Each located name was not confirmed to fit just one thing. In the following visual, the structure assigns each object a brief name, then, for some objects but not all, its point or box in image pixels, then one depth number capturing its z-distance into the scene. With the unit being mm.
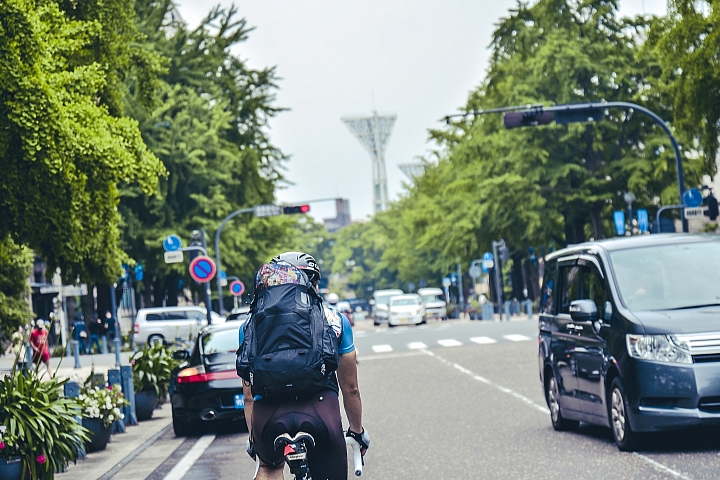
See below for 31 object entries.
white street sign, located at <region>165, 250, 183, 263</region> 30312
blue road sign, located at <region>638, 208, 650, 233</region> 45594
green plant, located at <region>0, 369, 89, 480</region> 10359
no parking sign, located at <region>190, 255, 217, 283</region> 30289
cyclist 5426
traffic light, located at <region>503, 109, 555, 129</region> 26375
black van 10281
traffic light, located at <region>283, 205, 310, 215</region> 41250
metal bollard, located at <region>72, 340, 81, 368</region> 32812
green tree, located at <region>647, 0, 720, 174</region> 25625
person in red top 29736
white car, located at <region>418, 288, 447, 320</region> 77625
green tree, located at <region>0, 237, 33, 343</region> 45094
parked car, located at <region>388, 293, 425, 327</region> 62094
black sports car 15141
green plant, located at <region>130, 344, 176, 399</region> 18406
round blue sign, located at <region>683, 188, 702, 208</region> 29578
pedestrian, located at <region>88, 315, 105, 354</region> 46688
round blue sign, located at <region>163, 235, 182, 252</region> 31217
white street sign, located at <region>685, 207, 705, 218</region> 28578
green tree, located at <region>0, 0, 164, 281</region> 18609
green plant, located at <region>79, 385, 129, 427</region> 13688
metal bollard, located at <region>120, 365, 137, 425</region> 16672
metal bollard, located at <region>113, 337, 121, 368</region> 22675
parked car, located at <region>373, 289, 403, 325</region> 72625
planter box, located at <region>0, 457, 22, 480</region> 10242
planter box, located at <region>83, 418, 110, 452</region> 13767
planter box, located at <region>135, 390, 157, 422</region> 17969
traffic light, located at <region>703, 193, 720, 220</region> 28672
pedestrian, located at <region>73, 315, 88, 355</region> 47947
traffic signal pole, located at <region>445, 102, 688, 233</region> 26422
